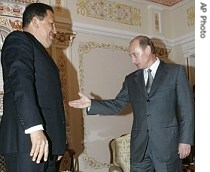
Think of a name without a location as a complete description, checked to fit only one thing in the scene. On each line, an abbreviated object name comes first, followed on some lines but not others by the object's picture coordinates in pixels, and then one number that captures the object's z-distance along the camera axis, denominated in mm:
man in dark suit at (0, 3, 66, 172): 1397
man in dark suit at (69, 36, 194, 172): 2158
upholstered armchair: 3459
